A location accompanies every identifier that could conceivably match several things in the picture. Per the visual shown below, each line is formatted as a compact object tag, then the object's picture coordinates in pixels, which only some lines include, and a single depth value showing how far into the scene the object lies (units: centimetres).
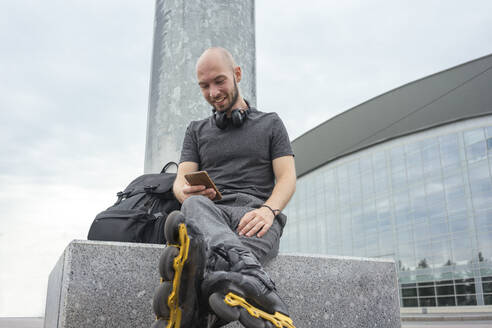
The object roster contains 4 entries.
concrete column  347
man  149
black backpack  243
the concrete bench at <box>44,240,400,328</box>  210
